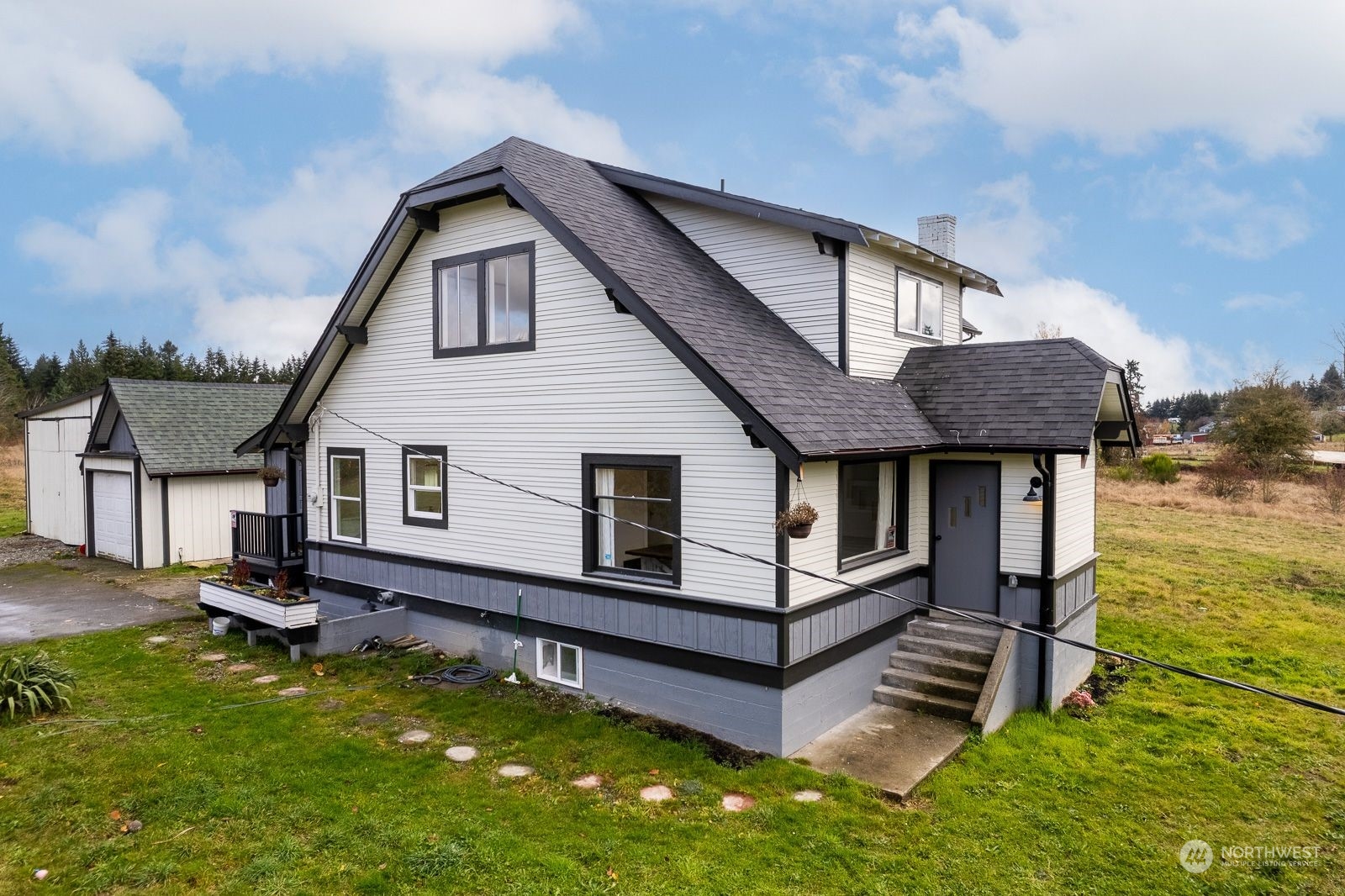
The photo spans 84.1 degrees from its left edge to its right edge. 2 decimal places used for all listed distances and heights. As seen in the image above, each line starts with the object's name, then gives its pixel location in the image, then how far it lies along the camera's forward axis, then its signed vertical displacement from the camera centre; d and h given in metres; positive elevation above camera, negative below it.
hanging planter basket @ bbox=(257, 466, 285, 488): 13.09 -0.92
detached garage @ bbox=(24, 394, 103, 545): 21.50 -1.36
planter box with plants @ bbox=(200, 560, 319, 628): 10.73 -2.72
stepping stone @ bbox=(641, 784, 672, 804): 6.81 -3.44
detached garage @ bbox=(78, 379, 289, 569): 18.52 -1.34
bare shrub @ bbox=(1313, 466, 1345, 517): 26.56 -2.77
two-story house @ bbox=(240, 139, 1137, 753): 8.02 -0.28
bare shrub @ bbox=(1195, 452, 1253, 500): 30.11 -2.52
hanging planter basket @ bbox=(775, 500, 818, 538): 7.22 -0.96
